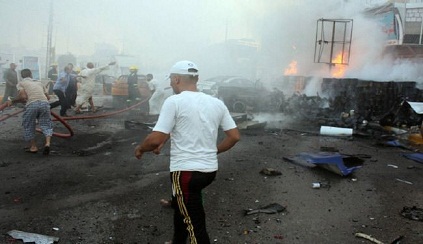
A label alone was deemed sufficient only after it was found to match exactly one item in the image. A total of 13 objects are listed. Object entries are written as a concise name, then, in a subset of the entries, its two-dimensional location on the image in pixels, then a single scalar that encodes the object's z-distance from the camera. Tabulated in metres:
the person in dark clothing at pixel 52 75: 15.76
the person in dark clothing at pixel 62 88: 10.78
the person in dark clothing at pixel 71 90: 11.21
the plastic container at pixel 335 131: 9.34
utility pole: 22.27
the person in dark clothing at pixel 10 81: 12.99
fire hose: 7.92
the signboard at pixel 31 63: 22.18
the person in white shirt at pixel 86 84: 11.82
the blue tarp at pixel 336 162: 5.59
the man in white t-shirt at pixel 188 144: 2.54
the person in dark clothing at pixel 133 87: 13.69
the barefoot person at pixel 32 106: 6.57
